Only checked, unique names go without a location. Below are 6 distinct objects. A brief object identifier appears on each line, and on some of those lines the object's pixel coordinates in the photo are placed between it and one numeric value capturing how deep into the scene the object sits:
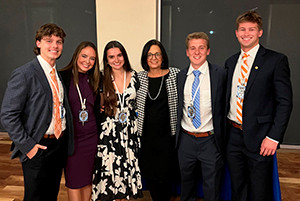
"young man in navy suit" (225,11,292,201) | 1.84
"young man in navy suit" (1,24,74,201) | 1.71
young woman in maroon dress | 2.14
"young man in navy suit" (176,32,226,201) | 2.10
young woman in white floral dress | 2.26
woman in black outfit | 2.30
